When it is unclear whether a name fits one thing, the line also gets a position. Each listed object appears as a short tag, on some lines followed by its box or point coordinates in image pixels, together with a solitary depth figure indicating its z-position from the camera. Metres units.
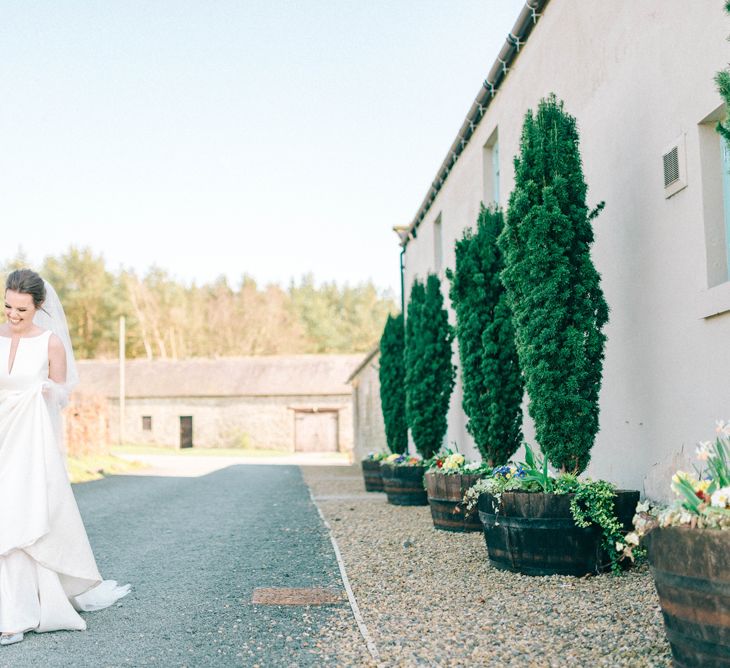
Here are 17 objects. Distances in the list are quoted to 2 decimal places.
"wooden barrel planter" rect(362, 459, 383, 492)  13.10
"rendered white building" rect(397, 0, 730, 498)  4.88
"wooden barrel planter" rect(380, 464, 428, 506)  10.00
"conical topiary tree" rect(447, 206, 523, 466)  7.64
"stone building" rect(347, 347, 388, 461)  21.08
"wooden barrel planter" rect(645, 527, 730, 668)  2.64
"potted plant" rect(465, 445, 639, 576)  4.90
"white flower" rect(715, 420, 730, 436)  3.12
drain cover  4.59
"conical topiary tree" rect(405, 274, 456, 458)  10.96
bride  3.96
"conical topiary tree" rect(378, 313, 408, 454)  14.12
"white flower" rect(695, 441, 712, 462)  3.13
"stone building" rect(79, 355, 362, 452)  38.34
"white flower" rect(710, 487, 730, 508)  2.84
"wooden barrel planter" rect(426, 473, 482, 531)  7.13
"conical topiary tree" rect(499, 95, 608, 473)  5.70
